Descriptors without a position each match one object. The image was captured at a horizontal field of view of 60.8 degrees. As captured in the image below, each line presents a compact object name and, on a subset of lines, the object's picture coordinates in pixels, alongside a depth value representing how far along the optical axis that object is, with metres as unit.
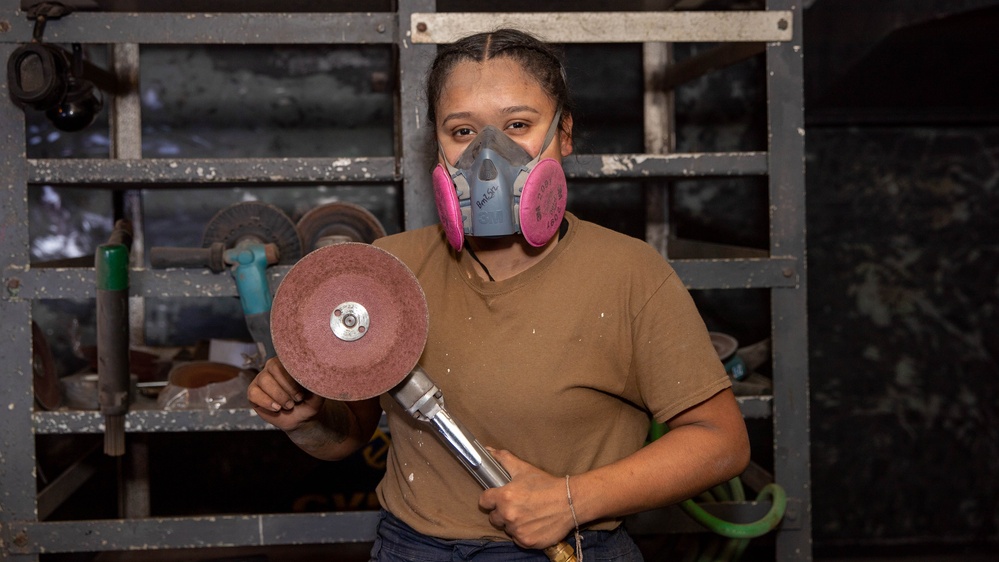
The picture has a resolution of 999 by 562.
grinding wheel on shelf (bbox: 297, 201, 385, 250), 2.41
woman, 1.32
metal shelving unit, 2.00
